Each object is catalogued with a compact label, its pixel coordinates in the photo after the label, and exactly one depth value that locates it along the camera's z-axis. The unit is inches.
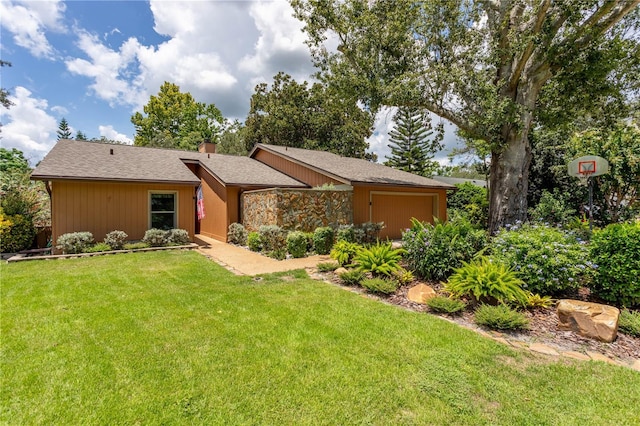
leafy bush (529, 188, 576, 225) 441.3
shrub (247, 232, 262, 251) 397.7
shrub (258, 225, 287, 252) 382.0
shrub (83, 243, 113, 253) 361.7
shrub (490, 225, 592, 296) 182.9
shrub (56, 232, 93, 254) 352.5
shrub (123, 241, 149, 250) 381.2
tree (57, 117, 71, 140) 1873.8
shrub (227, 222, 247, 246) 455.4
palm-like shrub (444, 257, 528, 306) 176.7
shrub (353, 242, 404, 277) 242.1
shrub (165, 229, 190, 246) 422.7
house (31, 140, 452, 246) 390.0
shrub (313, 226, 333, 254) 386.9
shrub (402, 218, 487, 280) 230.2
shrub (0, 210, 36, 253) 374.6
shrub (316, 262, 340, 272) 286.2
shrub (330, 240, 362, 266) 290.8
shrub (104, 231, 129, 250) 378.6
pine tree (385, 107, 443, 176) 1179.9
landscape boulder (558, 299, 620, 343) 143.9
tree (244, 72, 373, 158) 1047.0
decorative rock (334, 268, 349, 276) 265.5
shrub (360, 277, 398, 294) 212.4
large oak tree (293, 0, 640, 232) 319.9
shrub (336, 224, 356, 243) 401.7
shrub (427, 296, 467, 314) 176.5
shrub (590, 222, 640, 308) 164.2
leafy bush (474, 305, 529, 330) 155.4
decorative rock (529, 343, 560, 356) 134.5
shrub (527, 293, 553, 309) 177.9
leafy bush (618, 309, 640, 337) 146.6
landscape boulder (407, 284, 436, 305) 199.0
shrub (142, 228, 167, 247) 403.9
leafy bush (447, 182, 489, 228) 640.4
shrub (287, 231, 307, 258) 366.0
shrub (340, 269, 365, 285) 239.5
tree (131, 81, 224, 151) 1445.6
